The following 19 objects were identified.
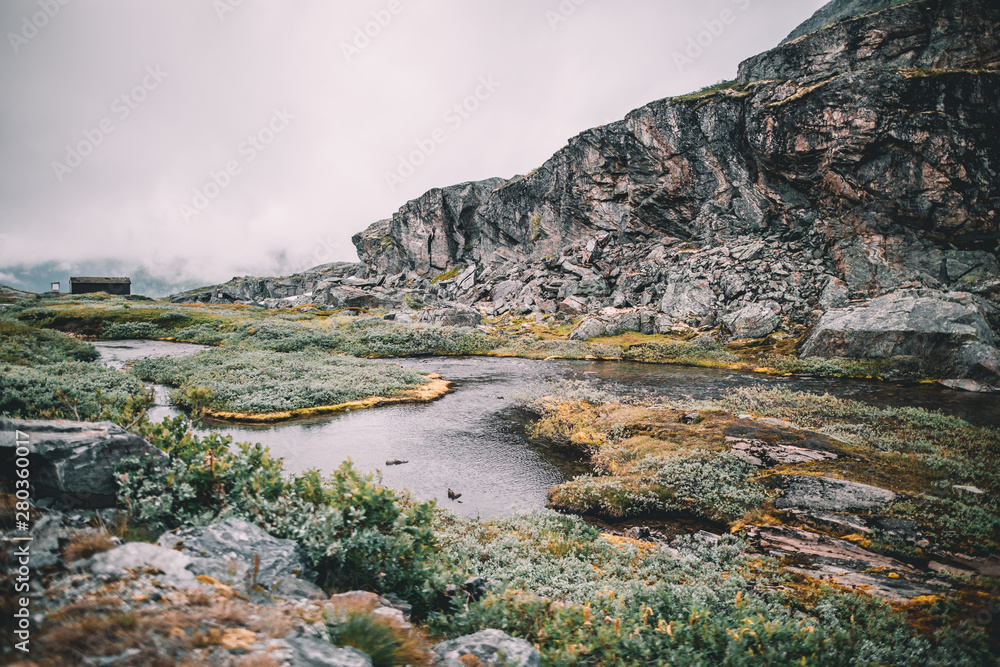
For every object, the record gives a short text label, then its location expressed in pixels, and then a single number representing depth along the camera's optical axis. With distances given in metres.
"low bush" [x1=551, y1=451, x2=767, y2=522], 12.08
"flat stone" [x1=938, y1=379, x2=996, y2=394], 25.44
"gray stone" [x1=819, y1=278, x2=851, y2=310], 43.34
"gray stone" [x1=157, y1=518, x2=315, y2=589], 5.37
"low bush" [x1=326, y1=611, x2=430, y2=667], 4.46
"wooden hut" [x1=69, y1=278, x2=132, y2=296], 94.88
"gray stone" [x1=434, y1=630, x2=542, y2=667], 4.78
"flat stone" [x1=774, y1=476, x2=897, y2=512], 11.00
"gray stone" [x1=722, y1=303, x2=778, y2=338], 42.81
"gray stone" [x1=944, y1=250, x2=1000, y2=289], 38.84
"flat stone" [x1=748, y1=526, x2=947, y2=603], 7.87
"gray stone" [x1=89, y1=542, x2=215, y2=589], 4.31
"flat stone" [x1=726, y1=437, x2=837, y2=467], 14.27
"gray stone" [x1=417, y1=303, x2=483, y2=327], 60.19
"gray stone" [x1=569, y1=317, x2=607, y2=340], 51.28
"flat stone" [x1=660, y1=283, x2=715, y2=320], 51.78
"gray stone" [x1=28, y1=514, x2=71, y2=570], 4.12
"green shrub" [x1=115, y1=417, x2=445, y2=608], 6.24
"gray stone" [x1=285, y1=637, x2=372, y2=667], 3.85
